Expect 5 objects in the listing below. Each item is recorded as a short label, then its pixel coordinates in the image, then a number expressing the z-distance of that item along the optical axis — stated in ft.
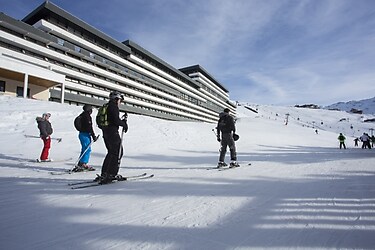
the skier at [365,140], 59.25
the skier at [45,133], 23.09
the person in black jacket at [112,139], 14.44
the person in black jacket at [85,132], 19.26
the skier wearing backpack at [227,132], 22.27
